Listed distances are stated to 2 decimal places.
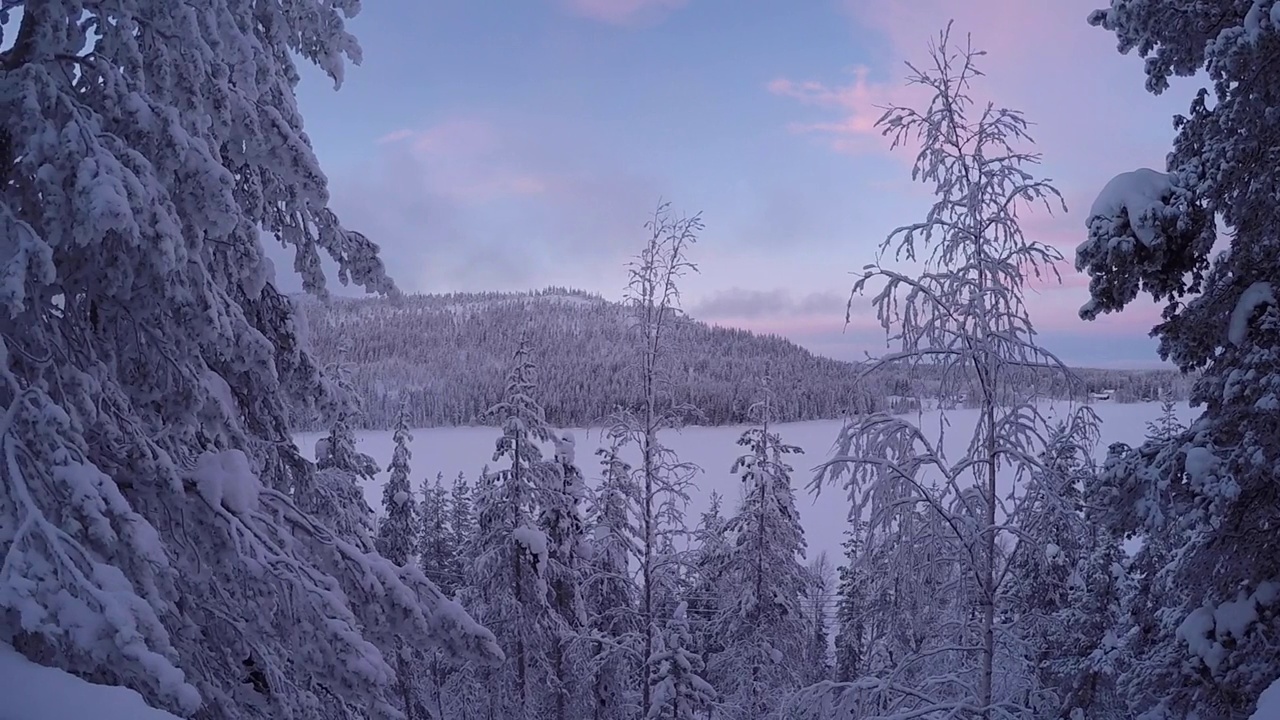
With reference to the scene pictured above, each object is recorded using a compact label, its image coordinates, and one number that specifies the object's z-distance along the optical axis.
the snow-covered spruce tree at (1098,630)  9.88
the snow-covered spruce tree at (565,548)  16.41
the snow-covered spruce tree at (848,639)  26.23
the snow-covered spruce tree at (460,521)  25.23
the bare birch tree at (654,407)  12.33
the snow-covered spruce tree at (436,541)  25.93
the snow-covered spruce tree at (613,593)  13.05
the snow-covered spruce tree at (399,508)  20.61
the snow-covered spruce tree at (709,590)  13.73
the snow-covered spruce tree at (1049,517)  6.12
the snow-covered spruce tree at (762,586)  18.00
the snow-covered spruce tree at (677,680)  12.23
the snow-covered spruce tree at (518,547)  15.82
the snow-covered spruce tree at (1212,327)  4.99
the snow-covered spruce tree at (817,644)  21.84
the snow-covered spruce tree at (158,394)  2.70
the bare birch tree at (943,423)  6.34
